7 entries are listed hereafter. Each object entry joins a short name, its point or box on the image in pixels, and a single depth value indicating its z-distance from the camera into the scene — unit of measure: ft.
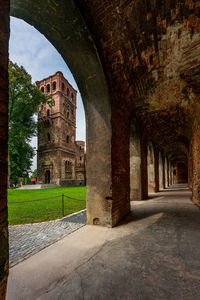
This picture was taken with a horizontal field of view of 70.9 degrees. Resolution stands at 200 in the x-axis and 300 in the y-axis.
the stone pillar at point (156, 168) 33.30
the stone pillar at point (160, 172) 42.88
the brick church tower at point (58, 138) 79.56
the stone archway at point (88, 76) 8.02
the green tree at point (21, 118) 57.93
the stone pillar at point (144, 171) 22.87
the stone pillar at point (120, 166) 11.34
